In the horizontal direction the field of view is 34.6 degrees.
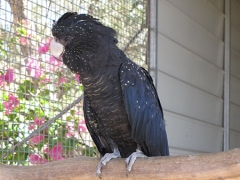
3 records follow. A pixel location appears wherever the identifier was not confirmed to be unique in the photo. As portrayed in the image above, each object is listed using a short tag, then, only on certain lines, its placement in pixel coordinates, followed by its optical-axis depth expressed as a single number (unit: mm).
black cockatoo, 1764
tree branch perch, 1291
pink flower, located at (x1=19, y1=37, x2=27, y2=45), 2176
